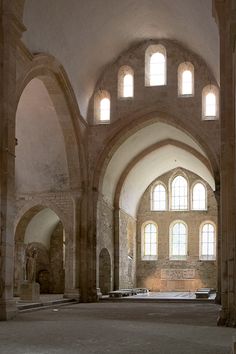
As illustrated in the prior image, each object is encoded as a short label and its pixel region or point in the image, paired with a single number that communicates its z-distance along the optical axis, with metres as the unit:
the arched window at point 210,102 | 25.23
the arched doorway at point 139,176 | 27.80
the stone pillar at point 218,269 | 23.21
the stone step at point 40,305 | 18.04
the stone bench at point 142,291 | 31.00
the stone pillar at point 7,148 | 14.72
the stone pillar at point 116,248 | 29.44
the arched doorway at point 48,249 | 29.10
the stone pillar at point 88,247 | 24.72
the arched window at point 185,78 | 25.66
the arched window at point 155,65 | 26.08
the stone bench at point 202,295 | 25.28
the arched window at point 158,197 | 36.34
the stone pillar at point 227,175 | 12.54
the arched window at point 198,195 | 35.91
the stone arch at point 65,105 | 19.27
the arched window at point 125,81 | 26.30
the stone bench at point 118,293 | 25.87
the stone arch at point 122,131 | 25.50
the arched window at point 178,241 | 35.69
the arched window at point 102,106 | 26.23
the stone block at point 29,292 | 20.64
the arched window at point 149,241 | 35.97
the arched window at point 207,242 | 35.22
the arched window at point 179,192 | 36.09
